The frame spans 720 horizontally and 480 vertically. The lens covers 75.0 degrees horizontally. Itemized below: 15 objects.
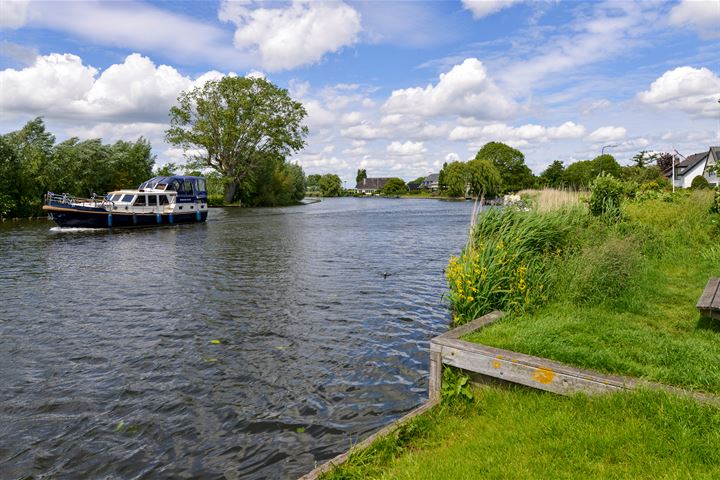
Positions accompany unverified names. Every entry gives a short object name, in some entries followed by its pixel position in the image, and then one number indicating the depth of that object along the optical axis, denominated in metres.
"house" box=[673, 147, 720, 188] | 71.69
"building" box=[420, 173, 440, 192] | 168.00
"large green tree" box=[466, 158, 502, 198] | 85.04
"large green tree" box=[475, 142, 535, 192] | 117.50
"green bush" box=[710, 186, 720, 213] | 11.65
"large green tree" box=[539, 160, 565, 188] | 91.64
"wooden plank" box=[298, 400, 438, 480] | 4.05
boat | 30.67
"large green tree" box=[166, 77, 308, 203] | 59.50
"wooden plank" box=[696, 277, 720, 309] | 5.57
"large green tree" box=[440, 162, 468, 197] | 99.14
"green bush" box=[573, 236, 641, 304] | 7.69
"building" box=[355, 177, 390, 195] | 195.75
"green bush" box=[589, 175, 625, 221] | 14.45
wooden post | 5.33
